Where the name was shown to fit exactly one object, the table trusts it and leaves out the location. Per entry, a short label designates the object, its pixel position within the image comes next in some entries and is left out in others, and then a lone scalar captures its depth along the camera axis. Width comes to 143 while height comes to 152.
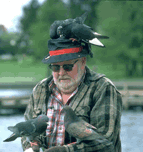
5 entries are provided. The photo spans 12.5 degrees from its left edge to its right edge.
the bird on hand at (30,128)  5.14
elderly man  5.32
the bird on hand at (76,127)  5.04
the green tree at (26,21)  114.23
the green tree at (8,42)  100.52
